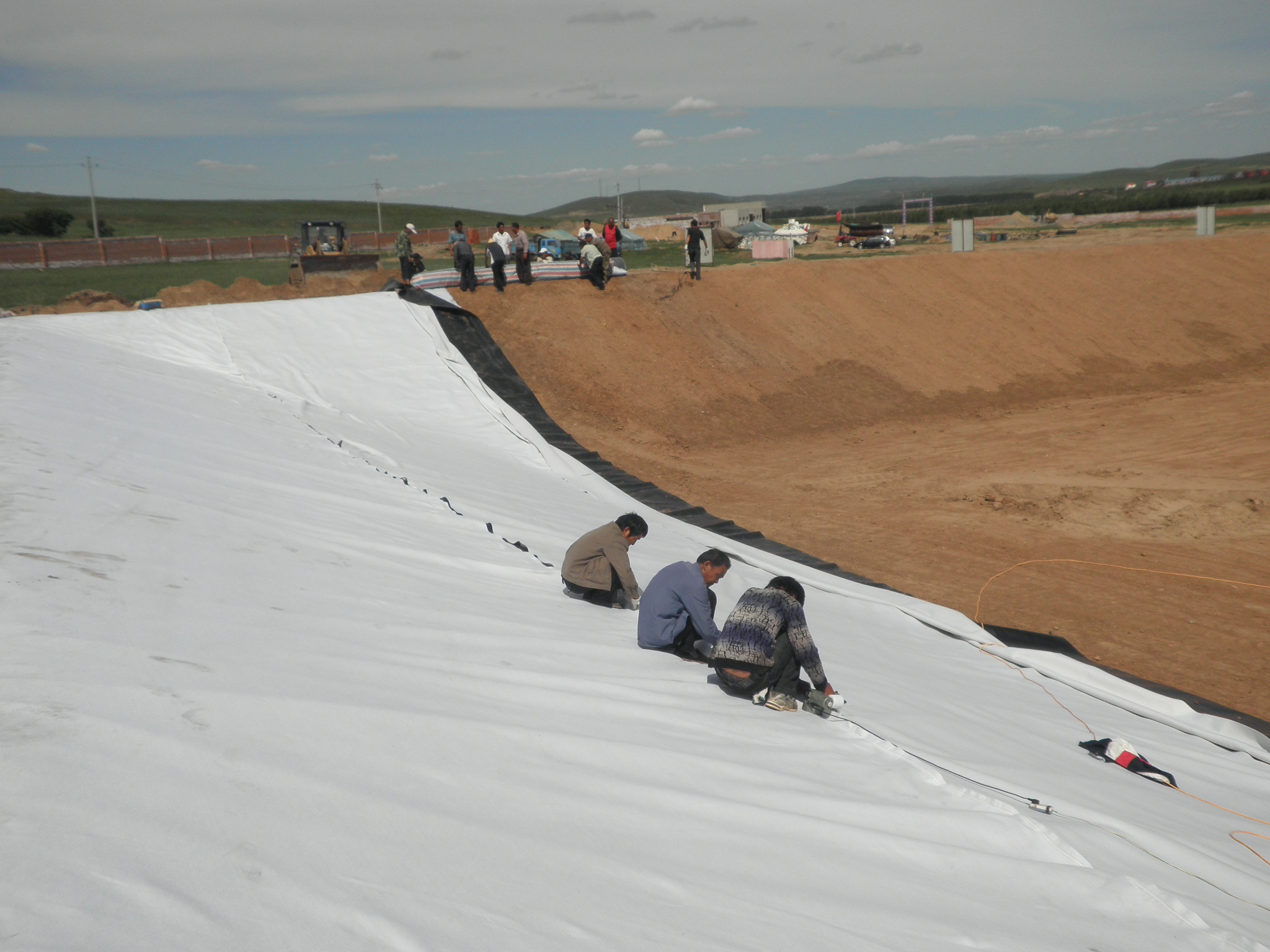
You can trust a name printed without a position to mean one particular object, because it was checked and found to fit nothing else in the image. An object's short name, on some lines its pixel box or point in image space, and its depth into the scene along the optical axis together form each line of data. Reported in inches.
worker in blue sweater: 215.6
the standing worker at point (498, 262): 764.6
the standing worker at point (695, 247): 884.6
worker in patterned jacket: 192.1
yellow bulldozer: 930.1
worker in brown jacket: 247.8
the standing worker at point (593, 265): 836.0
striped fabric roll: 769.6
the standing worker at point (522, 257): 792.3
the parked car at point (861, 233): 1771.7
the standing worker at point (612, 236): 900.0
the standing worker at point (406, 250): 748.0
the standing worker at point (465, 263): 746.8
